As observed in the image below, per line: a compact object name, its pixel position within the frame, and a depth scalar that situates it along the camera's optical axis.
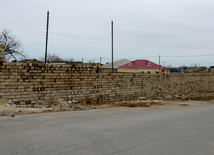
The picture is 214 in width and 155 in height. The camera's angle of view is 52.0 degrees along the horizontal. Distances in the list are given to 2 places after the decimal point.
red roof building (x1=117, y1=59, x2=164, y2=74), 54.94
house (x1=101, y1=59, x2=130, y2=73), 58.78
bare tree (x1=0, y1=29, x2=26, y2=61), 29.00
